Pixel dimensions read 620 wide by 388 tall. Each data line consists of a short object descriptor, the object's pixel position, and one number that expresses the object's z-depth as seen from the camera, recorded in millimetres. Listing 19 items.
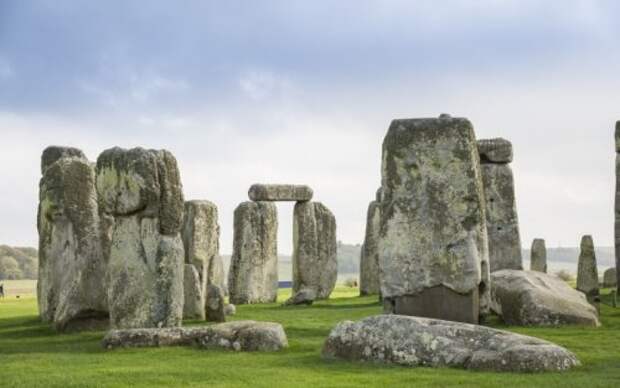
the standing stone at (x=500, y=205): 25578
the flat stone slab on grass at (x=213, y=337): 13570
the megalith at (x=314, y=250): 31922
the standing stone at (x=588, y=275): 23031
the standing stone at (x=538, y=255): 34906
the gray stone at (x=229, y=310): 22445
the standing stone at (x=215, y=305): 19438
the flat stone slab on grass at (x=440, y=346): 11391
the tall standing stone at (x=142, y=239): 15695
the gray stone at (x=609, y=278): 32312
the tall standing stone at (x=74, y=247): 17594
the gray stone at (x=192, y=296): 19719
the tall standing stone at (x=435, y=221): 16453
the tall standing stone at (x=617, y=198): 26703
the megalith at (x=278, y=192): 32306
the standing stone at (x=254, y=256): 31062
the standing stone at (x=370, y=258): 32219
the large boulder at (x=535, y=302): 17328
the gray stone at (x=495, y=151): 26516
